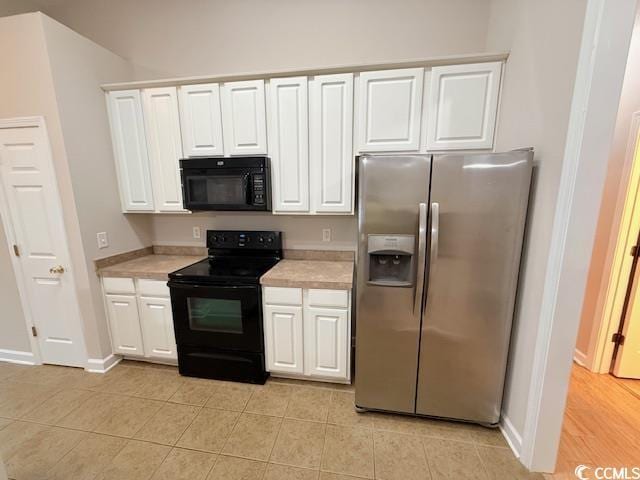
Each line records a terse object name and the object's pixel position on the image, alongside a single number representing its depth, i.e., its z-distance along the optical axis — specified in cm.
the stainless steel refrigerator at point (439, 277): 150
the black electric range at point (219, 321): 202
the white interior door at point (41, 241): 203
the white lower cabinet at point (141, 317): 221
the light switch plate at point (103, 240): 226
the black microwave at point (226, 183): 212
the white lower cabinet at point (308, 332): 196
